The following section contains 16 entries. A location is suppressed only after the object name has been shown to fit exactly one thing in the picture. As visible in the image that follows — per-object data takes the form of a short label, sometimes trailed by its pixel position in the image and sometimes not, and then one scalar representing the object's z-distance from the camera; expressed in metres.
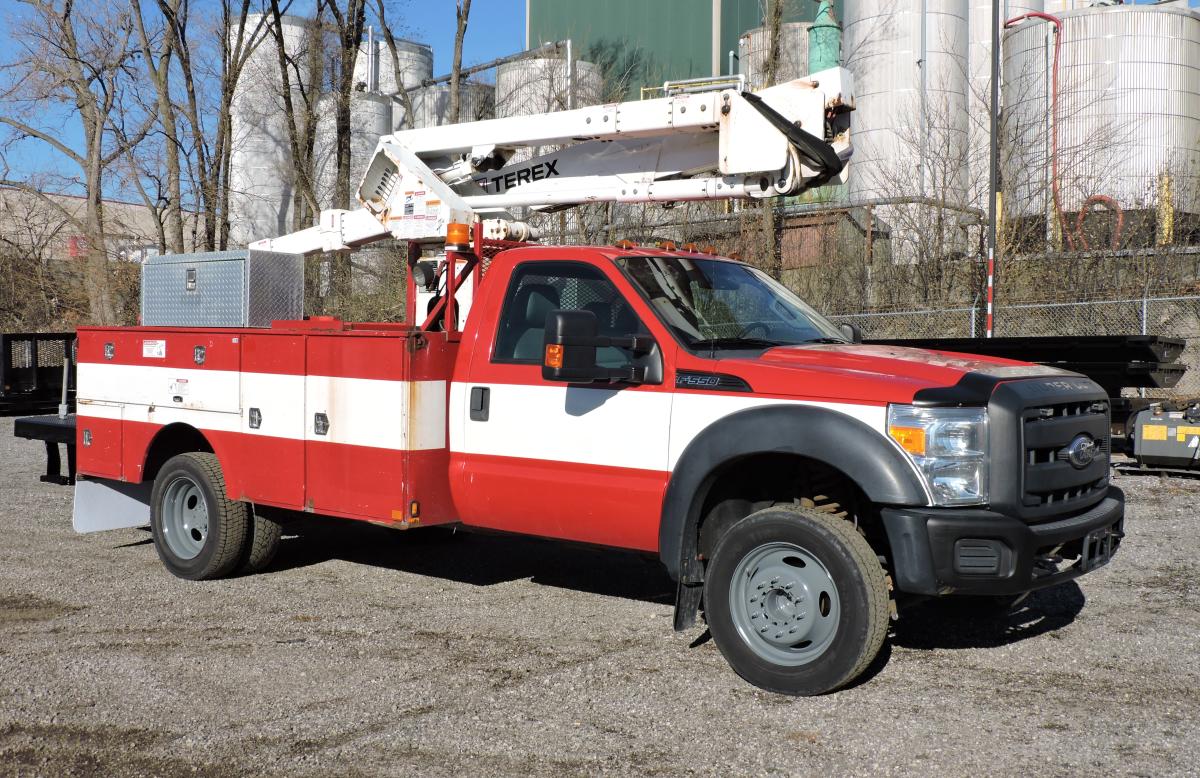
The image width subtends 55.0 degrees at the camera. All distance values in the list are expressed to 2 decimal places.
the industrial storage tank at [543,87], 29.69
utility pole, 17.62
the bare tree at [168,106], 30.27
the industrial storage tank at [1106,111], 23.59
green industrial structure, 32.66
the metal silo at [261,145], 34.56
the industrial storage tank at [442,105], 34.97
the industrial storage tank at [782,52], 26.58
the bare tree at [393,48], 30.11
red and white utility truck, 4.97
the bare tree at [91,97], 29.69
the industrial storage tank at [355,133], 33.53
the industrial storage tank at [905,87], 25.11
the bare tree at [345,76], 28.06
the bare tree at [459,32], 28.27
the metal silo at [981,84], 24.64
